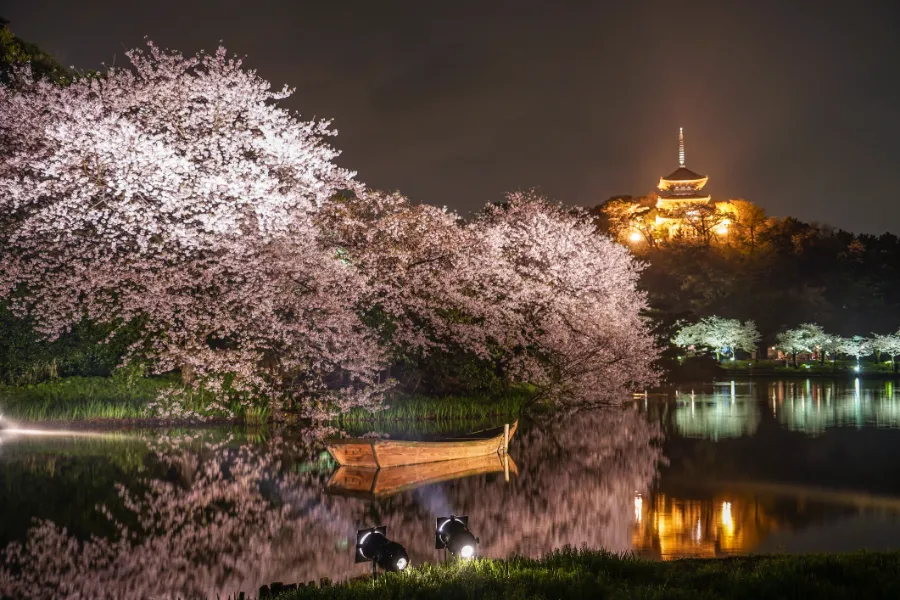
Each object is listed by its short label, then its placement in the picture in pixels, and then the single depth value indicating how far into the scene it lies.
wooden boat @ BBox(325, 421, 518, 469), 17.05
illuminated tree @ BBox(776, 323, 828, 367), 73.38
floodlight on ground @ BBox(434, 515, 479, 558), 8.96
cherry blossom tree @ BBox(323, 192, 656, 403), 27.27
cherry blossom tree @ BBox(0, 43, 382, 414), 21.25
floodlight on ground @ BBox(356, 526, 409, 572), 8.54
